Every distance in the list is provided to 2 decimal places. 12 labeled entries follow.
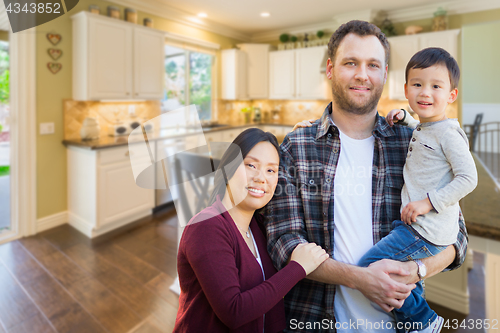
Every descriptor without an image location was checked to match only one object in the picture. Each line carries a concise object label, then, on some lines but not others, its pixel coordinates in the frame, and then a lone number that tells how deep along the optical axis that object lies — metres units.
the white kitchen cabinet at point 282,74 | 5.43
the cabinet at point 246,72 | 5.54
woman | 0.75
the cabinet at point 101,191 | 3.17
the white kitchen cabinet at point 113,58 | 3.25
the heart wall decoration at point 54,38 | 3.19
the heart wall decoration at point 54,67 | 3.23
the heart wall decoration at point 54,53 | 3.22
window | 4.68
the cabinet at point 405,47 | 4.01
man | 0.99
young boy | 0.92
